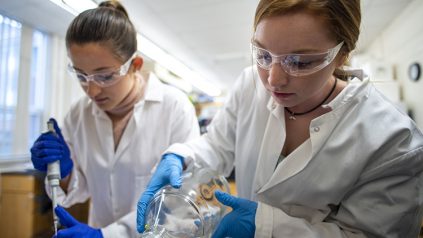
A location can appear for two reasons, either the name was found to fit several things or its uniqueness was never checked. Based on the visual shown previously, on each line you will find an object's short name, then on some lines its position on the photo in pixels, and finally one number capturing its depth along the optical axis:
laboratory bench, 0.69
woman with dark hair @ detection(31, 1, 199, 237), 0.81
